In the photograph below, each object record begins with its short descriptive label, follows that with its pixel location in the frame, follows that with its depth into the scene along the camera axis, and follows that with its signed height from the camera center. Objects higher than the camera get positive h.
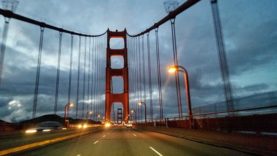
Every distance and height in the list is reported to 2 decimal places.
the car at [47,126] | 29.68 +0.02
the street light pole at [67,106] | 35.52 +2.87
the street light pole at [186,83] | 15.98 +2.65
